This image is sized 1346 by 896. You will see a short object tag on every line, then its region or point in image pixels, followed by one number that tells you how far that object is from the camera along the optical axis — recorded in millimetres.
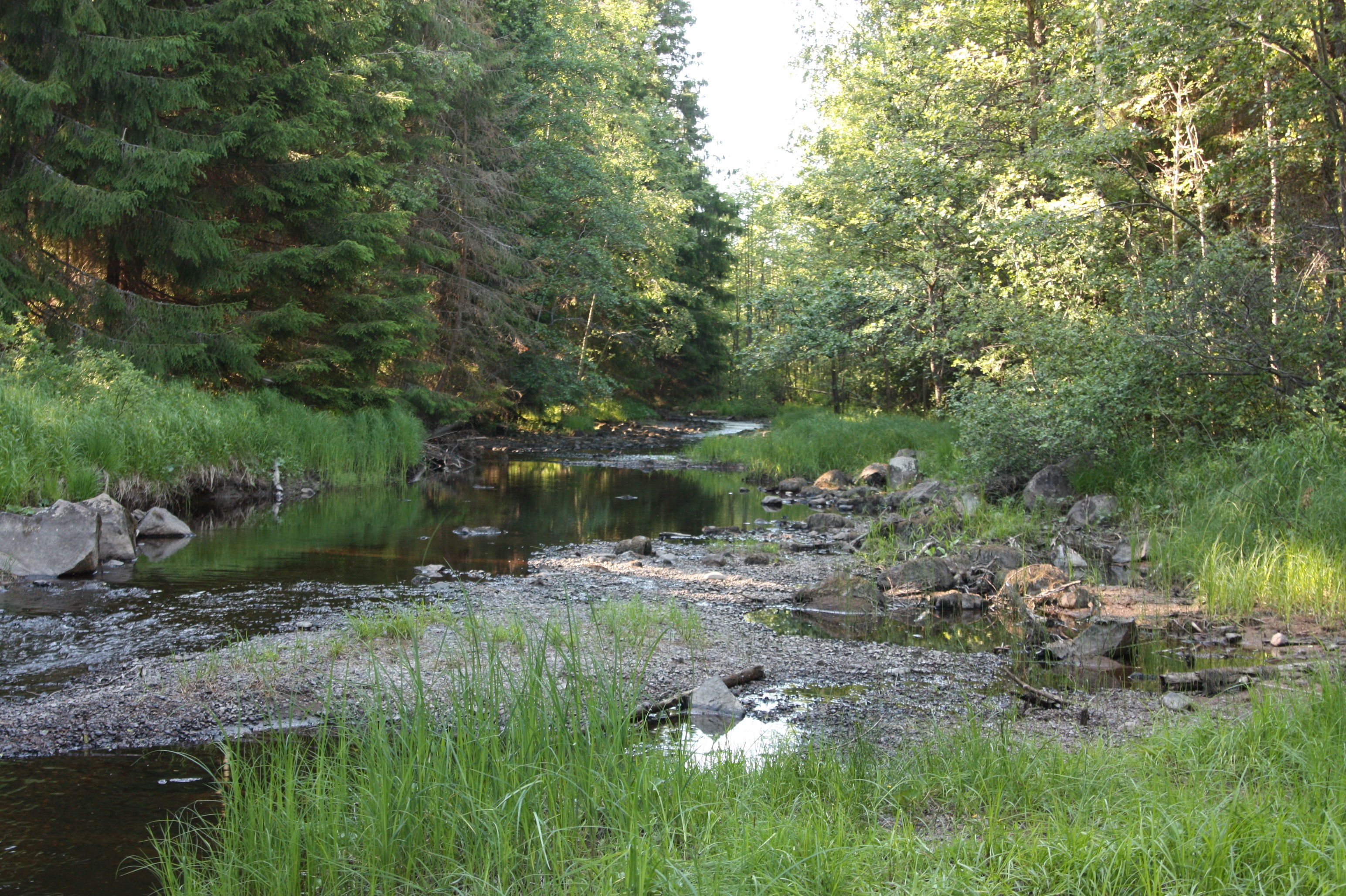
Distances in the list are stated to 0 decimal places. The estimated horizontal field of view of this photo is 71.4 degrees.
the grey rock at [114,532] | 9953
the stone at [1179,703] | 5535
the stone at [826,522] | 13656
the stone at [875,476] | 18359
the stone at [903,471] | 17562
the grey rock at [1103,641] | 6922
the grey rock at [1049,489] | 13023
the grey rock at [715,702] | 5668
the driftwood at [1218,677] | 6004
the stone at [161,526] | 11523
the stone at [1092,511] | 11594
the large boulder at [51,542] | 8984
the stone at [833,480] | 18625
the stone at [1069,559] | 9953
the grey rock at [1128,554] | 9875
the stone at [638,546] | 11344
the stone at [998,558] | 9836
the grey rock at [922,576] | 9430
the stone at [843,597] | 8781
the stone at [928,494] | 14531
